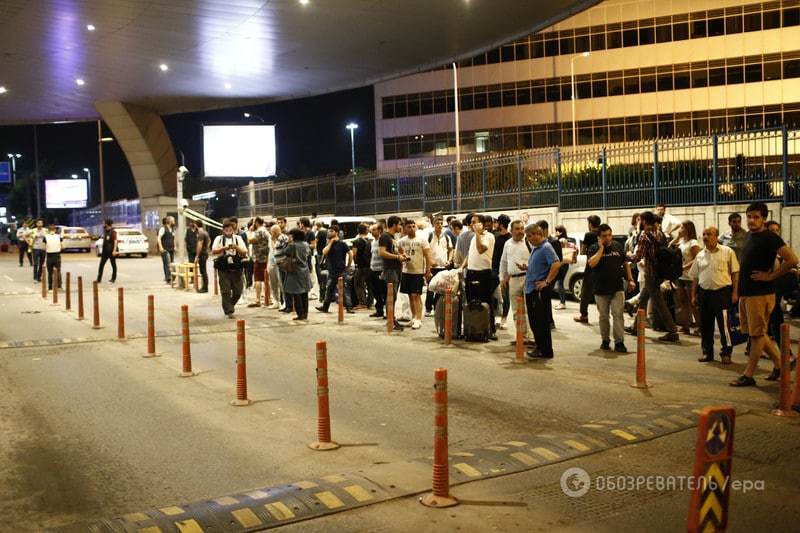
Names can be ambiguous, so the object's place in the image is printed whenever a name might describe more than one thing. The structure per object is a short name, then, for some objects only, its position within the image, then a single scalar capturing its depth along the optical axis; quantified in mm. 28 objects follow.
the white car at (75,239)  55281
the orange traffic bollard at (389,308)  14762
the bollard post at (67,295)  19375
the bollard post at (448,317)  13227
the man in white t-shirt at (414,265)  15352
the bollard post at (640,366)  9845
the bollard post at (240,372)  9320
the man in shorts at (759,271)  9406
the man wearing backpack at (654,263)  13367
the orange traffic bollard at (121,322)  14617
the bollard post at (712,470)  4178
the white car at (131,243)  44688
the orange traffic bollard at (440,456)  5969
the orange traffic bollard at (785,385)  8422
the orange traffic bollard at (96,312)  16141
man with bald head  11344
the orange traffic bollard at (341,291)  16578
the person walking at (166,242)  25844
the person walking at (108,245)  26359
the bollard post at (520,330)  11641
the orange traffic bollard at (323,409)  7488
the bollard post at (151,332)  12695
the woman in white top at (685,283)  13852
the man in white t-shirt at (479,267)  14055
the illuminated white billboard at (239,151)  45188
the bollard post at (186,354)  11063
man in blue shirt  11914
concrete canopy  26234
